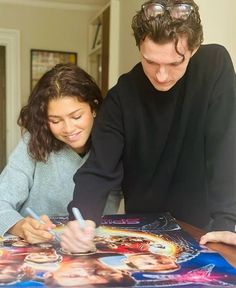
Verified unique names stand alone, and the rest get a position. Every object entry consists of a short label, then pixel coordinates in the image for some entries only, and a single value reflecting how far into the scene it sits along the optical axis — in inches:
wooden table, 27.0
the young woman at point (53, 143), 43.2
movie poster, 21.9
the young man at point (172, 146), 35.6
